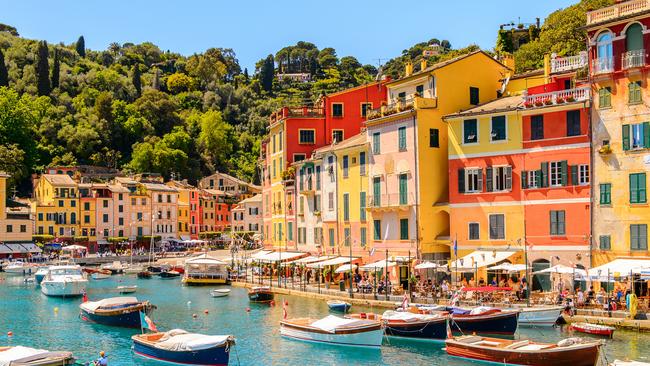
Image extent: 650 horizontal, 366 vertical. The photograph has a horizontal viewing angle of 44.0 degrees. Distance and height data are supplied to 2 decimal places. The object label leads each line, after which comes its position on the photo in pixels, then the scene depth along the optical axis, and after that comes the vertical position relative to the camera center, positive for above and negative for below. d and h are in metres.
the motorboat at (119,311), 50.06 -5.29
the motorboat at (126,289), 74.50 -5.73
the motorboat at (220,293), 67.00 -5.52
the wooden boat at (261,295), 61.47 -5.24
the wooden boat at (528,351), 33.72 -5.50
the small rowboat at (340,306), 52.41 -5.23
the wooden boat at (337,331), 41.09 -5.52
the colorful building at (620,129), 47.19 +5.71
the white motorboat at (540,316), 43.50 -4.99
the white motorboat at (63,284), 71.75 -5.00
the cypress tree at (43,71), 188.00 +37.36
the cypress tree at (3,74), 181.91 +35.25
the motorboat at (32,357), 32.69 -5.33
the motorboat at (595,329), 39.62 -5.25
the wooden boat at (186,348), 36.41 -5.60
